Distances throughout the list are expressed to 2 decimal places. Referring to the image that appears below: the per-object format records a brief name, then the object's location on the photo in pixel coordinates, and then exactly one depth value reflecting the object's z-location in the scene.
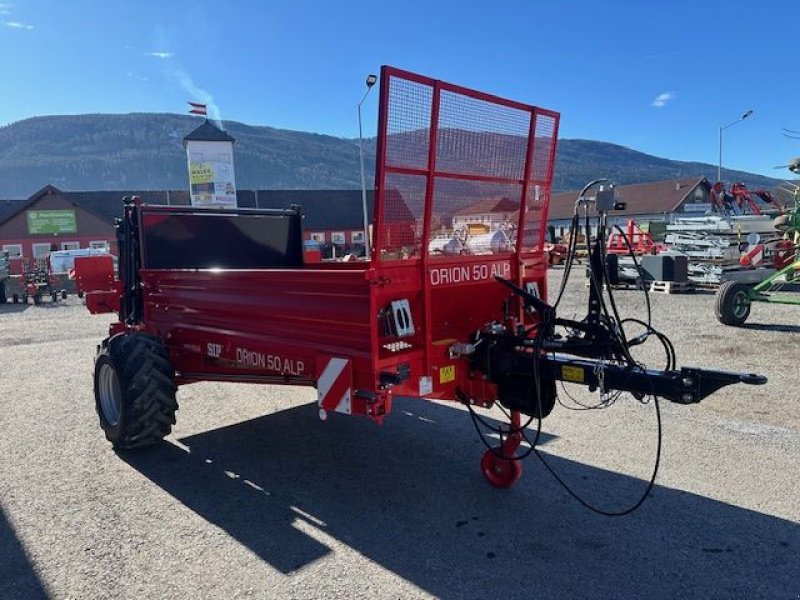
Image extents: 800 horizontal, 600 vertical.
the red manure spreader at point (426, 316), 3.37
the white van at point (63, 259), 28.91
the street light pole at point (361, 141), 16.04
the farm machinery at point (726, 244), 14.65
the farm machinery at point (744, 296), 9.96
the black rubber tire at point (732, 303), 9.98
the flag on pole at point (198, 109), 37.88
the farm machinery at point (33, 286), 20.55
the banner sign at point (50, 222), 44.06
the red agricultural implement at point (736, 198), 22.08
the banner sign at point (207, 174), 35.22
